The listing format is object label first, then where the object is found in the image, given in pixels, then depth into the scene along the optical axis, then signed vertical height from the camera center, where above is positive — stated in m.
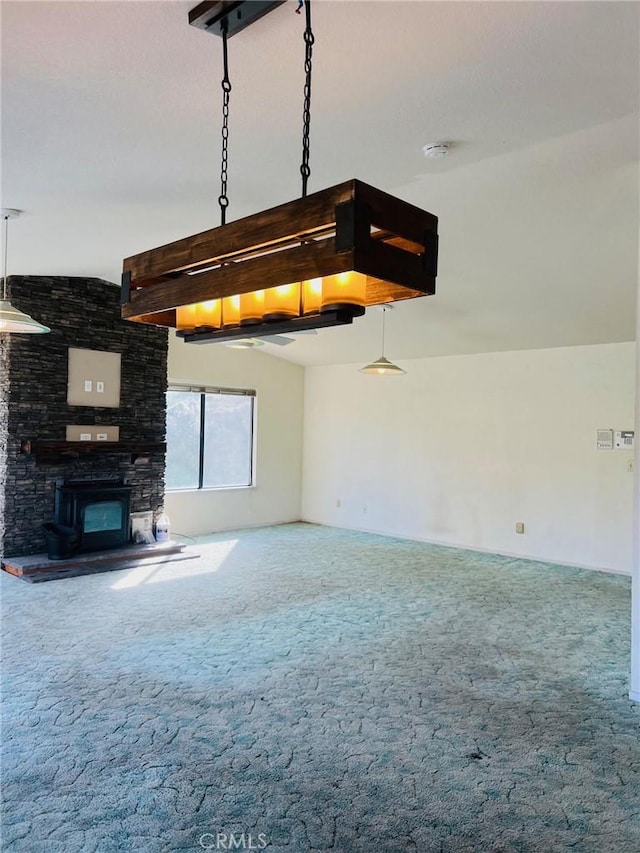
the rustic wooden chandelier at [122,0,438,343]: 1.39 +0.44
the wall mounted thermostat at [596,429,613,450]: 6.56 +0.02
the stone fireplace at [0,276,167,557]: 6.08 +0.16
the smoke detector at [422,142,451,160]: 3.03 +1.43
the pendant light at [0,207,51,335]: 3.96 +0.71
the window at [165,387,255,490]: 8.02 -0.06
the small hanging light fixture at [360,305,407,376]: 6.22 +0.70
